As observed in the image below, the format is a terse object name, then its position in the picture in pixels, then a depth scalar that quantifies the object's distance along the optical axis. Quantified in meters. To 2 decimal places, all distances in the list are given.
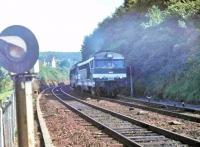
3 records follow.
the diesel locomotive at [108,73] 41.45
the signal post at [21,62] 7.17
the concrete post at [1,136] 7.83
